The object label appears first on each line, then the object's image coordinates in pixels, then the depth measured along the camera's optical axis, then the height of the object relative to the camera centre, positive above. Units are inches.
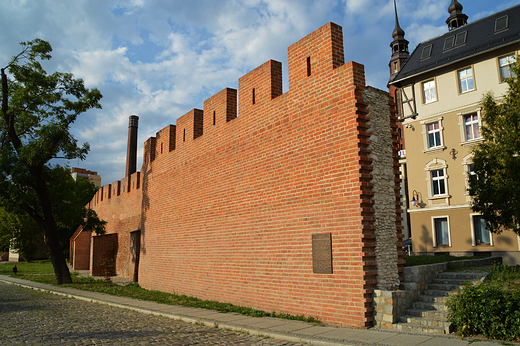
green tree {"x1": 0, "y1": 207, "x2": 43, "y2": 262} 1571.1 +46.2
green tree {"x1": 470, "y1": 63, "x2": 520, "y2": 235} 416.5 +88.1
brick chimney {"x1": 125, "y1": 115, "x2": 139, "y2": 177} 1117.7 +297.6
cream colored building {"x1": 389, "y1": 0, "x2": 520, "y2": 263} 834.2 +289.9
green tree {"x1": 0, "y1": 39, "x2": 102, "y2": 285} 647.8 +190.0
